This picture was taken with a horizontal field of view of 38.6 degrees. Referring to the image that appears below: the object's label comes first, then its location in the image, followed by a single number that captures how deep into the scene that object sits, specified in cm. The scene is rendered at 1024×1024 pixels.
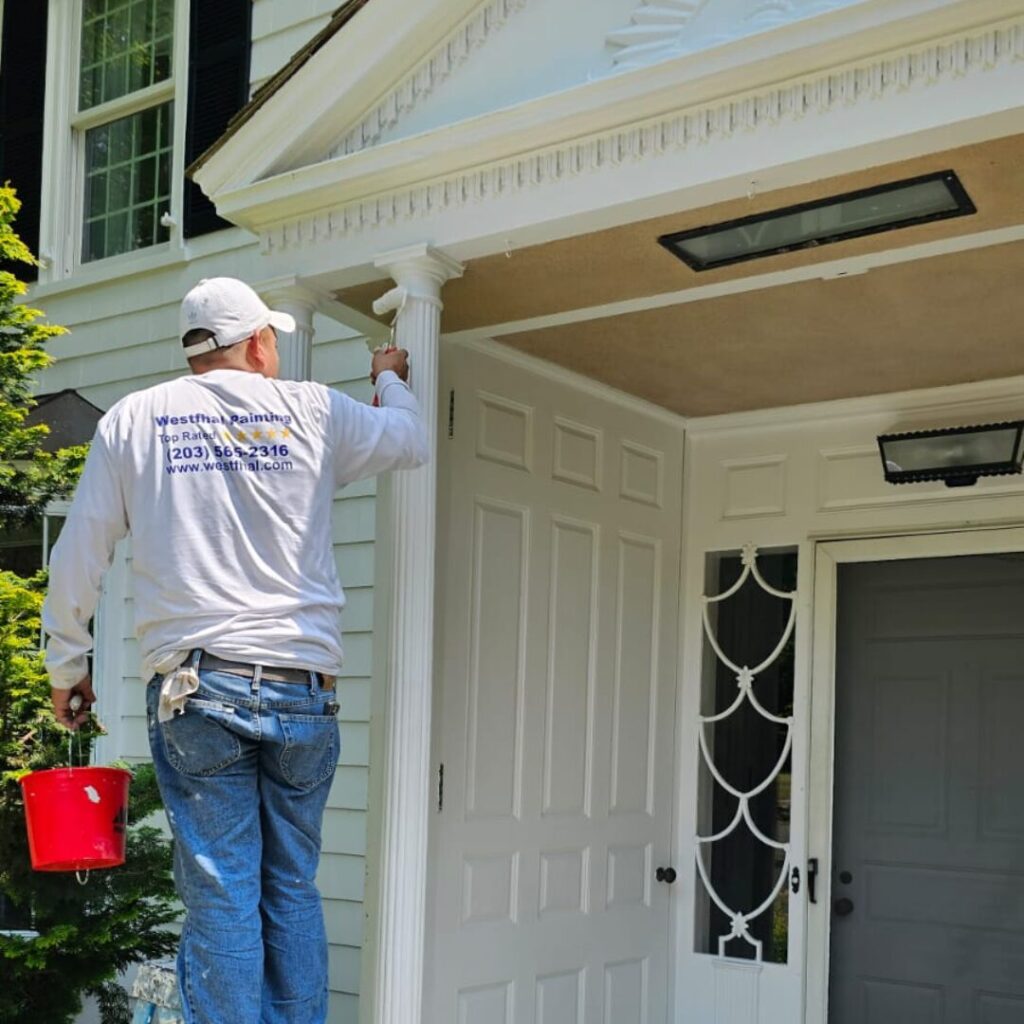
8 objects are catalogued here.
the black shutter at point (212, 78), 603
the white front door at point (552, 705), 432
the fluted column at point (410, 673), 343
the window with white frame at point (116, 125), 627
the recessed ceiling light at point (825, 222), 324
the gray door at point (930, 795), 471
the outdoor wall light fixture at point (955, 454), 451
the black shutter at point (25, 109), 691
